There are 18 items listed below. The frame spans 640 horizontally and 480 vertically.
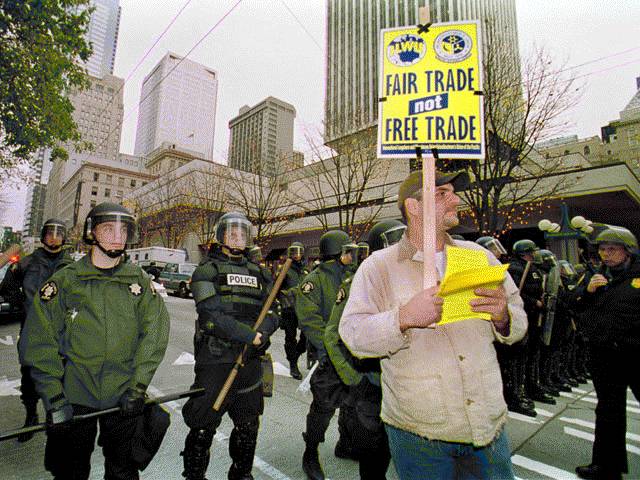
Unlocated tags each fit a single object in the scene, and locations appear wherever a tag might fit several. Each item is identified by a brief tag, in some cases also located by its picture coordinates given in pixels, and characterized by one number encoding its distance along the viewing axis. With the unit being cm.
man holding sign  141
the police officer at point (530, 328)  523
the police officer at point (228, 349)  272
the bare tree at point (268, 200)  2448
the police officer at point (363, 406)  238
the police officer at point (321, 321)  313
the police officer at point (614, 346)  309
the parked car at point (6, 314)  952
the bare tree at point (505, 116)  1180
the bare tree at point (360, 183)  1798
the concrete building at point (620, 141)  6225
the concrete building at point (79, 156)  3387
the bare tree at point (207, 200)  2948
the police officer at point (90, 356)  214
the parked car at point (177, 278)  2098
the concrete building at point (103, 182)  7550
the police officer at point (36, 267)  429
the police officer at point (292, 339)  661
